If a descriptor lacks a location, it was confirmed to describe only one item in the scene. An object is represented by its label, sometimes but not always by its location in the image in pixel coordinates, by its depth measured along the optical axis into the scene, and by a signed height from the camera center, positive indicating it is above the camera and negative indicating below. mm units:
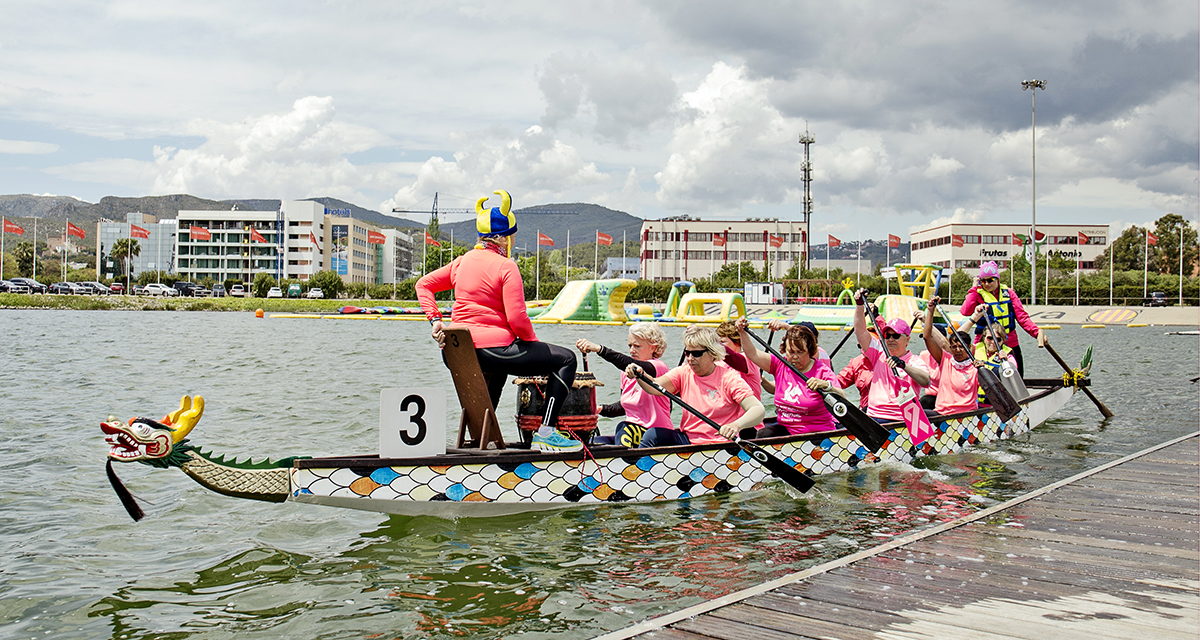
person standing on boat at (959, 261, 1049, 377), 10547 +206
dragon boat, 4879 -1163
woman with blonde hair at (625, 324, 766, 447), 6738 -674
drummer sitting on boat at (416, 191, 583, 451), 5852 +35
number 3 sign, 5500 -755
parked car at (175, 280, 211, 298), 86062 +2298
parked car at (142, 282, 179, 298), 81350 +2146
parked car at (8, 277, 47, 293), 68900 +2232
